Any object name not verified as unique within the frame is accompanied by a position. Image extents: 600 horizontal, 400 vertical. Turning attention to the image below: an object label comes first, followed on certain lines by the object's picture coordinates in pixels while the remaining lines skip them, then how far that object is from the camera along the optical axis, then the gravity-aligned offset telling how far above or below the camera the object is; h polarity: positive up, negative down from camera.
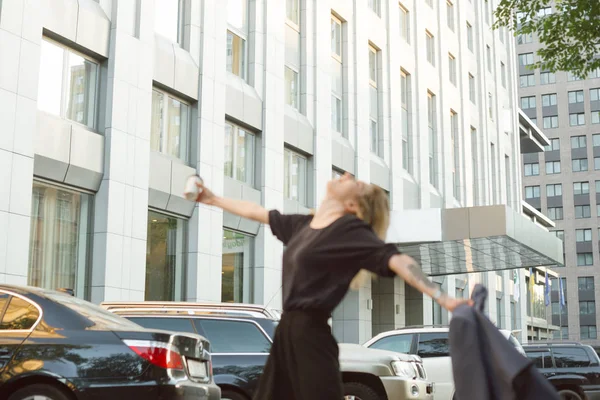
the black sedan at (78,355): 7.02 -0.30
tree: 19.12 +6.46
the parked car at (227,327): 9.84 -0.09
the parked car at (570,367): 16.61 -0.83
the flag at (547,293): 62.88 +2.10
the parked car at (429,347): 15.10 -0.44
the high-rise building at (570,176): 112.00 +19.01
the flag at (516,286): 50.54 +2.06
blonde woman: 4.52 +0.24
